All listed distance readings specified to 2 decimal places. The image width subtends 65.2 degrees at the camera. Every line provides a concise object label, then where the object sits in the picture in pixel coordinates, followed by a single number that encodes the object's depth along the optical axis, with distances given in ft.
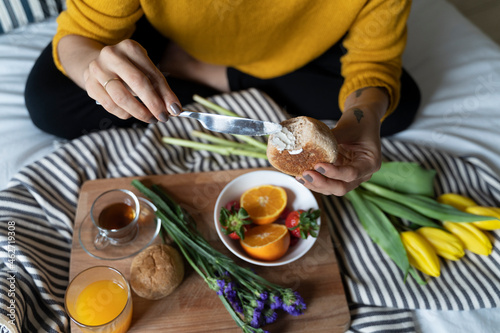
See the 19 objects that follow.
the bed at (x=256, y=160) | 3.34
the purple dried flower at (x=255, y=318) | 2.81
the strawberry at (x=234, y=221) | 3.13
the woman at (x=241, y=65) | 2.61
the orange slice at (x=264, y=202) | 3.36
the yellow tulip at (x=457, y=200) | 3.81
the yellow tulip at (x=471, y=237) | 3.58
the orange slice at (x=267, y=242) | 3.12
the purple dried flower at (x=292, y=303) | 2.90
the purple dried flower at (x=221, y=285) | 2.91
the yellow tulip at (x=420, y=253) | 3.41
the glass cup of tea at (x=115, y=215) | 3.27
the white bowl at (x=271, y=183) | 3.35
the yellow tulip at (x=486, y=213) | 3.54
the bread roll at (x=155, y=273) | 2.97
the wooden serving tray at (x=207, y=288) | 3.01
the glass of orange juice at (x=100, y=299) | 2.74
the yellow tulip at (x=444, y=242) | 3.52
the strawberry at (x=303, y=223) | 3.19
